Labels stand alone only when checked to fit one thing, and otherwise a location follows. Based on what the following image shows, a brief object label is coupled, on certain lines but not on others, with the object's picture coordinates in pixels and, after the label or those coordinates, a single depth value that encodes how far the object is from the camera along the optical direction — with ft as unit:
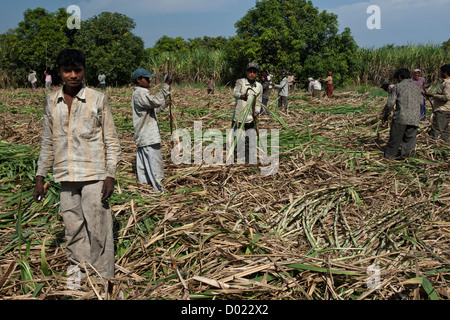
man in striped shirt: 7.24
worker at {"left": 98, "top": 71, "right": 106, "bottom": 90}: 50.40
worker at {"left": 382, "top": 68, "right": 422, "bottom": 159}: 15.08
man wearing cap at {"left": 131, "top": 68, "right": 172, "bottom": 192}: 12.46
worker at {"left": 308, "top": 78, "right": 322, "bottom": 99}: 36.55
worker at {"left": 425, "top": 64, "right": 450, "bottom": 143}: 17.02
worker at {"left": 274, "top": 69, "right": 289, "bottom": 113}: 28.73
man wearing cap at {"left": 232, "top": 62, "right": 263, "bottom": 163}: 14.07
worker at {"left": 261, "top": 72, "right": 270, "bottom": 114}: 27.57
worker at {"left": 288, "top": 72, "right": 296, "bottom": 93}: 43.68
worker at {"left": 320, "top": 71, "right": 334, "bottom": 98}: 38.09
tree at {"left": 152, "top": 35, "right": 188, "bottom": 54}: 136.46
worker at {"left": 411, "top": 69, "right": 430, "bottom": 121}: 24.62
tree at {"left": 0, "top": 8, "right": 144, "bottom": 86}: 57.16
